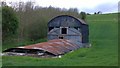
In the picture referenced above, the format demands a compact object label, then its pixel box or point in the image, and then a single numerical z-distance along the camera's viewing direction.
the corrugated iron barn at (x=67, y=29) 20.65
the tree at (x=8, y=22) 18.87
